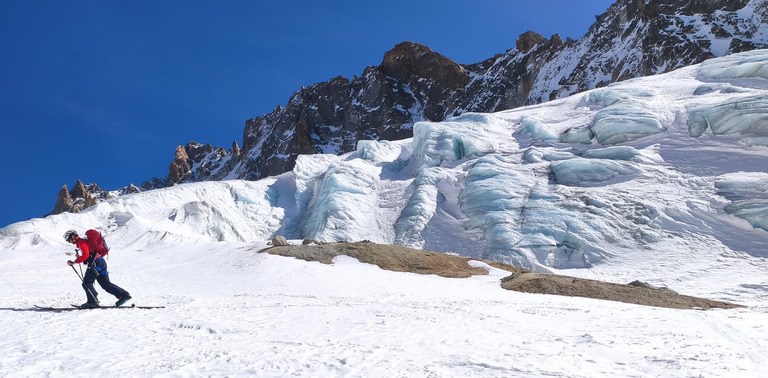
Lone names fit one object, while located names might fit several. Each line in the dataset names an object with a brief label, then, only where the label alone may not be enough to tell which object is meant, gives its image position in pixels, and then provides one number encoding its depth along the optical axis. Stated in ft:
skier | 35.76
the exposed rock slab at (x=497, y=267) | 53.16
